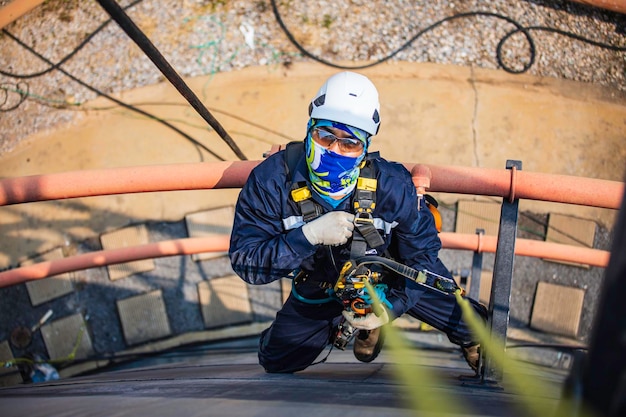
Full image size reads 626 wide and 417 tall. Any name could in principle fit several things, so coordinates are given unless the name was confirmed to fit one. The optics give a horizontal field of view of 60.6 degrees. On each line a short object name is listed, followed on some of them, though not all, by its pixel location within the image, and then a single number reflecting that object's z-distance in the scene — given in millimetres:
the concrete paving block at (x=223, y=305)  5988
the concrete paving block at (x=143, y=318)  5926
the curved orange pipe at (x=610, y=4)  6891
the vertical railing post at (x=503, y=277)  2689
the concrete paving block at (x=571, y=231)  5859
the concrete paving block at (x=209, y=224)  6070
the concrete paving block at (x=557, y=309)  5730
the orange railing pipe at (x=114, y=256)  4500
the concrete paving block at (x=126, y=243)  6027
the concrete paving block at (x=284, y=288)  5891
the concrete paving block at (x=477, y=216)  5902
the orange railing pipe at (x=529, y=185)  2523
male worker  2668
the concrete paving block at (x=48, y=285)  5871
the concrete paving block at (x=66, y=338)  5836
